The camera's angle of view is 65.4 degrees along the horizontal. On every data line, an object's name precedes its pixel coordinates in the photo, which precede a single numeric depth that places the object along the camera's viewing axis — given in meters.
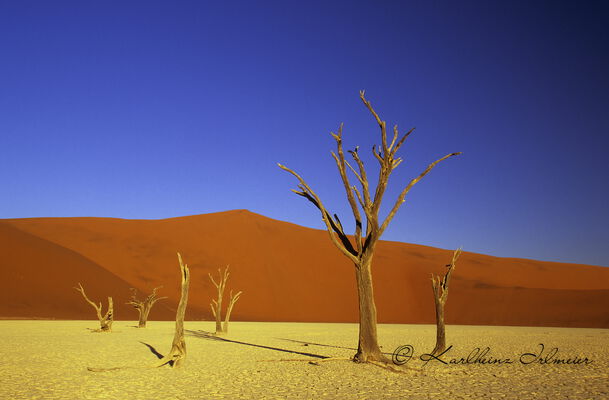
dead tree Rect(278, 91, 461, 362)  12.41
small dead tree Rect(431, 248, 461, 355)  15.48
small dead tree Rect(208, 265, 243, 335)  26.20
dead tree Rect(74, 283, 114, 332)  25.53
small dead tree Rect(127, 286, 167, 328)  30.45
